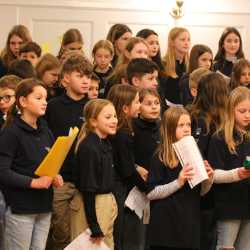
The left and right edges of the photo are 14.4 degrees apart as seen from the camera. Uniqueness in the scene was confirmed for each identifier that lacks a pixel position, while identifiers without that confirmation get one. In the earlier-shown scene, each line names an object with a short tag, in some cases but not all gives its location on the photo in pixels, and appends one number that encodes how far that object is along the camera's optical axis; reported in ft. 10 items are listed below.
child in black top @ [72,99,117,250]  19.03
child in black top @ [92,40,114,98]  26.64
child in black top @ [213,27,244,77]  28.89
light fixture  39.48
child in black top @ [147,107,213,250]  19.17
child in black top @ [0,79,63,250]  18.56
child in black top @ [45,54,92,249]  20.54
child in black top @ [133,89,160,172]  21.31
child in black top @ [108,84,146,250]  20.54
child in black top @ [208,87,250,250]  20.06
